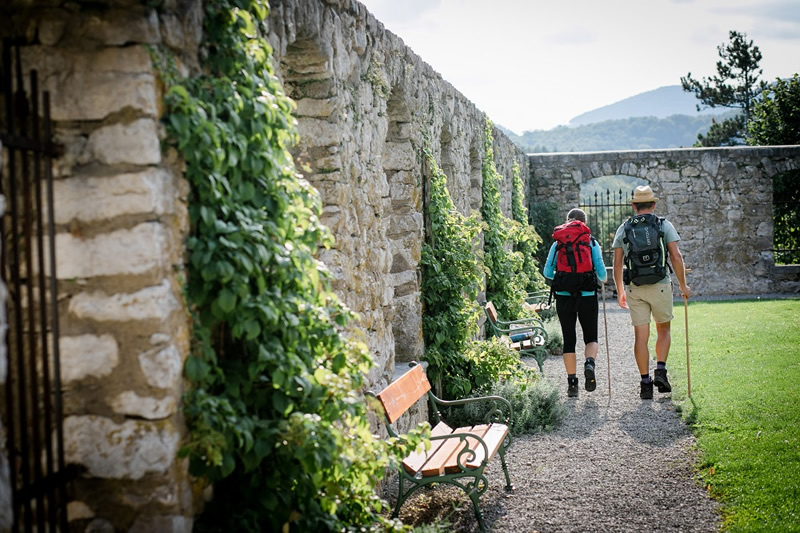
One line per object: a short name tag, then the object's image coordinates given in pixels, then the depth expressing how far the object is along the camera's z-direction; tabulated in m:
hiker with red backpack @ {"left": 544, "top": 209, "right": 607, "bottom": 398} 6.91
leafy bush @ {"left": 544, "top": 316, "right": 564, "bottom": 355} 9.37
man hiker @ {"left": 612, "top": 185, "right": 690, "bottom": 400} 6.55
